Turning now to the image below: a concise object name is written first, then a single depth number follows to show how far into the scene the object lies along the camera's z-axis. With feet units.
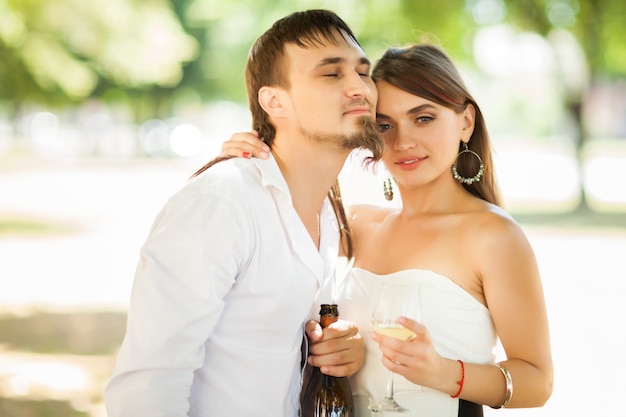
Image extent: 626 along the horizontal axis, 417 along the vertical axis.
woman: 10.16
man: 9.13
